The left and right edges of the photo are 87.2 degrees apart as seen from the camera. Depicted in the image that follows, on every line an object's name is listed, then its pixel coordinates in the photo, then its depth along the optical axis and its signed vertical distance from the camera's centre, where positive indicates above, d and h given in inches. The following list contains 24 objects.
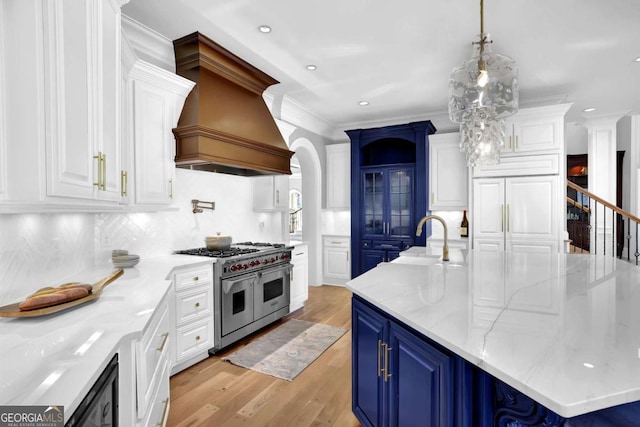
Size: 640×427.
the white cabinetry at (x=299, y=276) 168.3 -33.5
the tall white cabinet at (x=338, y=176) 232.1 +24.8
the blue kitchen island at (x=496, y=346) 34.3 -16.5
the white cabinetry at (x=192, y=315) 105.0 -33.9
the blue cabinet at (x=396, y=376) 48.9 -28.4
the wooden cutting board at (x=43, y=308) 53.4 -16.0
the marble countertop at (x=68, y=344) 33.5 -17.5
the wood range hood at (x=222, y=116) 112.7 +36.3
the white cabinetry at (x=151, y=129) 99.1 +25.9
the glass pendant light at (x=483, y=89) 90.4 +33.6
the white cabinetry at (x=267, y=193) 170.4 +9.6
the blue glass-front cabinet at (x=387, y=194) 204.8 +10.9
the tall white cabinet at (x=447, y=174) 195.3 +21.7
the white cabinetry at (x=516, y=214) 168.7 -1.8
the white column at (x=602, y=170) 215.2 +26.5
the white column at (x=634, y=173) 218.2 +24.4
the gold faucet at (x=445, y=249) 103.7 -11.8
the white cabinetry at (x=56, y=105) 46.2 +16.6
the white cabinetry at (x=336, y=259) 229.8 -33.3
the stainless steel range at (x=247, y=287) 120.5 -30.4
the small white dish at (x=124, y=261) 96.5 -14.0
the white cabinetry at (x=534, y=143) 167.8 +34.4
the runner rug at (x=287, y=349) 112.4 -51.8
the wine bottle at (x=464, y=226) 199.9 -9.1
